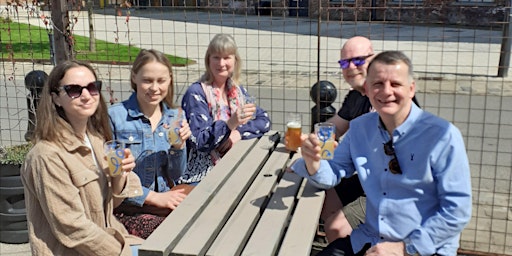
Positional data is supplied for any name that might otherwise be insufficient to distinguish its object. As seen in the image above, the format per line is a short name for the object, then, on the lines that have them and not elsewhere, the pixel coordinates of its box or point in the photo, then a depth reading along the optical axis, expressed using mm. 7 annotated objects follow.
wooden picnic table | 2313
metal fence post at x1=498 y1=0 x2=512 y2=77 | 10289
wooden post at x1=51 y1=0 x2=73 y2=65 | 4676
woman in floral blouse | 3846
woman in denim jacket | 3299
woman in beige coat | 2574
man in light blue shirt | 2537
